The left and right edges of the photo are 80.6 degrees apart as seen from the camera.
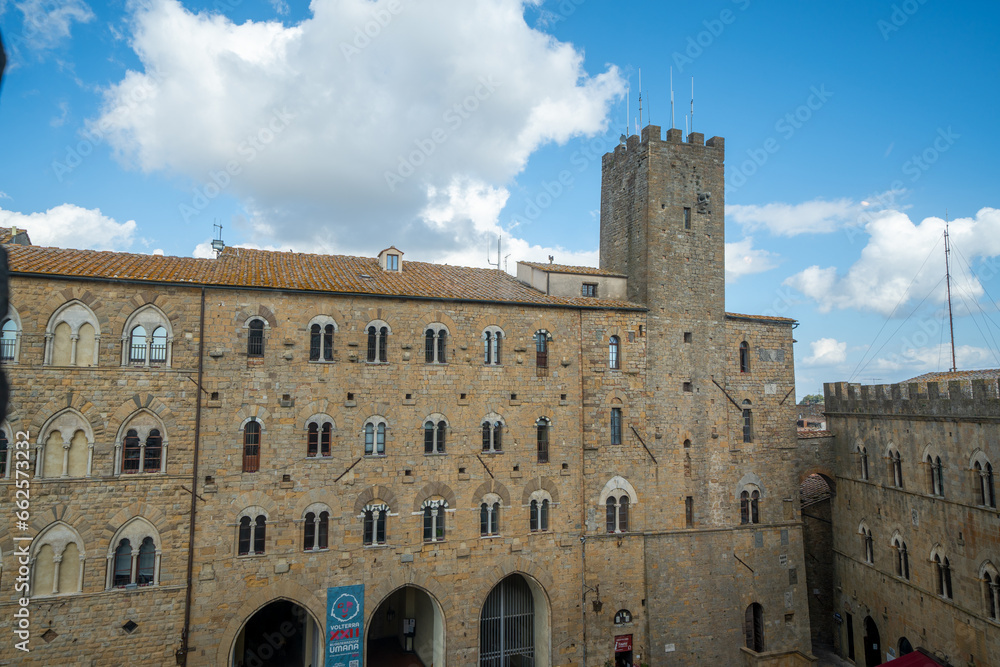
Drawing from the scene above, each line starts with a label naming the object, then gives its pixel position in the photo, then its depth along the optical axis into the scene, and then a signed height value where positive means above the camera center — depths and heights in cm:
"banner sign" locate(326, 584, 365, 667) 2219 -857
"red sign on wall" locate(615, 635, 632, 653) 2548 -1052
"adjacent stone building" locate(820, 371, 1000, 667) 2148 -498
